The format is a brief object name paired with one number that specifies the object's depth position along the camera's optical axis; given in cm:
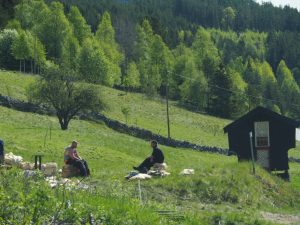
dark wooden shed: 3488
